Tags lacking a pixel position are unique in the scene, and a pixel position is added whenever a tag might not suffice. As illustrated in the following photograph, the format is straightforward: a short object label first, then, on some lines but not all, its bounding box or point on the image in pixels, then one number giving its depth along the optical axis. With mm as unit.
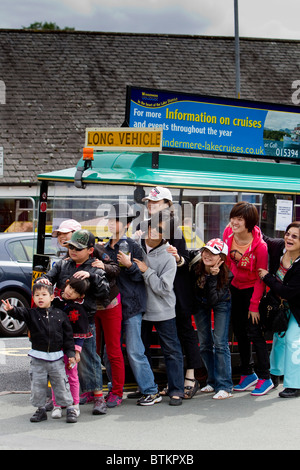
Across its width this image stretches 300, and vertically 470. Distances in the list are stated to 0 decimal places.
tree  47656
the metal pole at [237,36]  21066
